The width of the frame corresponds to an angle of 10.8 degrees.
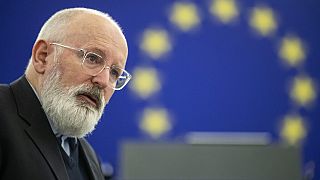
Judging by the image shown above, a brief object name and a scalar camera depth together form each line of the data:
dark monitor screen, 2.82
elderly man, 3.22
